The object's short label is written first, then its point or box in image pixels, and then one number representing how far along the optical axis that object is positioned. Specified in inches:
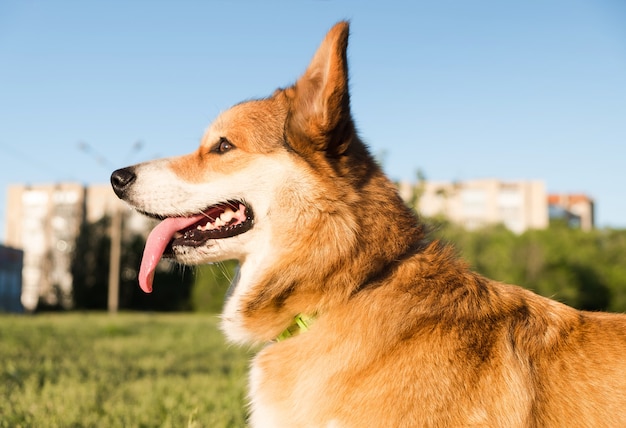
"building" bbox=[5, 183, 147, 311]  1659.7
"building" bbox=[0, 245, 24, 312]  884.0
